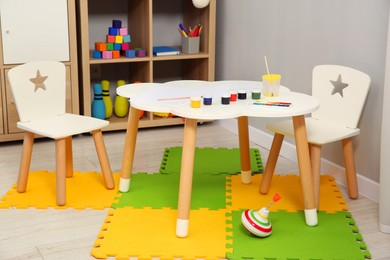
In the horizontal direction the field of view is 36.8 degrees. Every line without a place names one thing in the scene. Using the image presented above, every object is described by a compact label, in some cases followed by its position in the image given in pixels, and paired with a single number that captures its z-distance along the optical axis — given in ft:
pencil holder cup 11.98
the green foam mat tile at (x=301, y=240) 6.70
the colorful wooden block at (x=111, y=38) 11.52
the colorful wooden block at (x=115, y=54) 11.48
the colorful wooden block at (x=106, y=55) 11.37
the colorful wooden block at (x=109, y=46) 11.45
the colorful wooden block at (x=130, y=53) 11.53
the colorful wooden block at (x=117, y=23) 11.59
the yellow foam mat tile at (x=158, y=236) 6.70
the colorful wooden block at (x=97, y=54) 11.38
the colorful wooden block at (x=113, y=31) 11.56
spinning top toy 6.97
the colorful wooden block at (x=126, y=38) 11.61
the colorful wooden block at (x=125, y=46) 11.64
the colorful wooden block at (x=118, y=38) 11.52
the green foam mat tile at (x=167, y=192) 8.09
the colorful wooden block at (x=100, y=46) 11.34
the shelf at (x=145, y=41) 11.31
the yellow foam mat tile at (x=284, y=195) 8.07
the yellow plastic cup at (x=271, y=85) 7.65
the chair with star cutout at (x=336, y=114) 8.21
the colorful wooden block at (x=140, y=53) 11.63
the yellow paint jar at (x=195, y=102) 6.93
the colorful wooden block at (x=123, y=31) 11.60
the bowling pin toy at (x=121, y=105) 11.90
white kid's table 6.86
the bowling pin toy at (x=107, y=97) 11.90
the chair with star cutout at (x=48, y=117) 8.02
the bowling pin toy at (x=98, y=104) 11.64
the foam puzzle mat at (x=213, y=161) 9.53
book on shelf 11.82
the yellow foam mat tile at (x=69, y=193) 8.12
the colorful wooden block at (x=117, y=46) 11.55
